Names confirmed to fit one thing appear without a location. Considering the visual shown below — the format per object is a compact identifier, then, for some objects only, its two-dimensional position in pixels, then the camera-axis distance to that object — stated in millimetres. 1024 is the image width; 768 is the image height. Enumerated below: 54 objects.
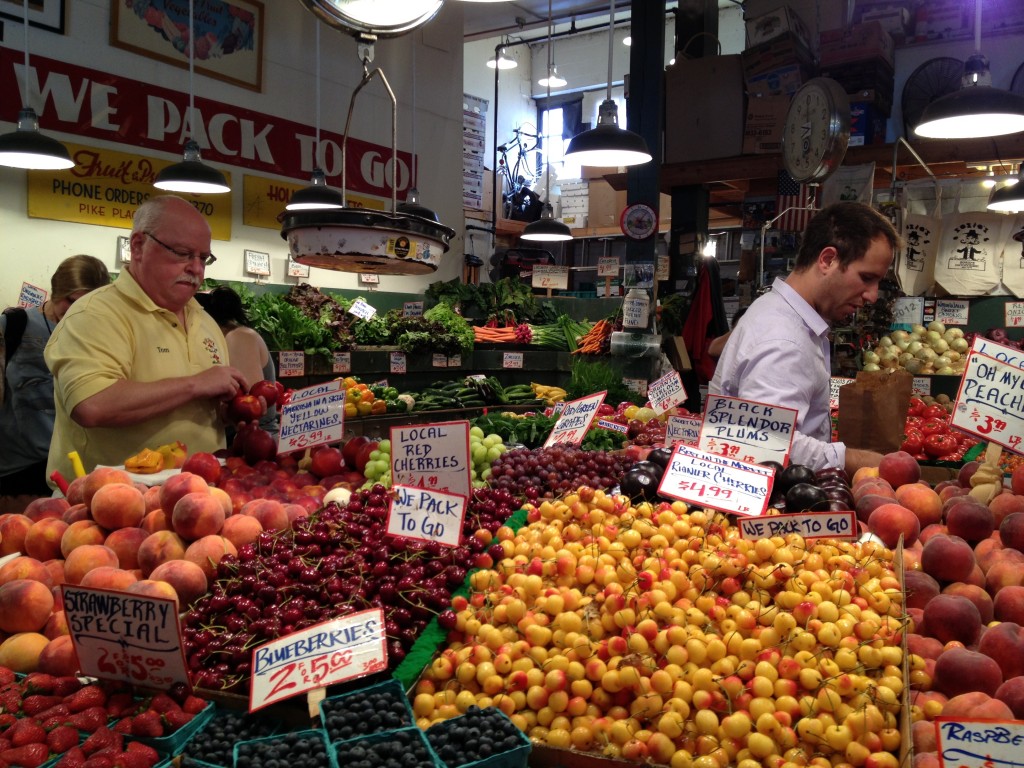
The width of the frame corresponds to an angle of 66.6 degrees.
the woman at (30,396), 4465
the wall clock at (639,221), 7160
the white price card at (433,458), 2312
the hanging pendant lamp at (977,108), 4199
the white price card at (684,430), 2980
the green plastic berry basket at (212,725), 1345
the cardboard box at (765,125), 6758
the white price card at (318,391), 2840
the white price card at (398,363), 7398
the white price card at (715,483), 2059
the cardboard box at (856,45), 6543
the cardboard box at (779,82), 6730
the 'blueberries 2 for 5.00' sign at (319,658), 1508
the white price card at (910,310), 7312
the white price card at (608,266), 8547
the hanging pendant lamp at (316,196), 6414
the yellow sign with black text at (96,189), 6617
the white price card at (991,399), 2229
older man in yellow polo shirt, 2750
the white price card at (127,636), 1549
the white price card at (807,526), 1827
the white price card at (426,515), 1959
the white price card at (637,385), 6668
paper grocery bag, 3162
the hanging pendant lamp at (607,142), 5379
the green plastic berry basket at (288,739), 1324
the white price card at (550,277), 10000
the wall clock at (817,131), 5445
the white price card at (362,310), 7855
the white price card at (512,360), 8234
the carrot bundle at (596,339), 7485
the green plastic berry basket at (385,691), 1436
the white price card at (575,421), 3131
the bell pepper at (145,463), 2555
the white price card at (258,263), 8203
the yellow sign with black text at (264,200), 8227
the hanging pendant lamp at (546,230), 9547
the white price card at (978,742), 1121
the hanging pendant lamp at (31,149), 4969
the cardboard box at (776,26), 6672
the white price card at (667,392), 4219
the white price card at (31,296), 6336
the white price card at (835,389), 4586
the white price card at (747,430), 2365
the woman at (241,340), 4160
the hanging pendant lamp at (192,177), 5875
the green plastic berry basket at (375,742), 1293
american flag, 6527
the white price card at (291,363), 6391
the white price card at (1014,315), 7125
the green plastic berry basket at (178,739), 1443
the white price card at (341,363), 6797
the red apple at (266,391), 3219
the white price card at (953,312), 7258
